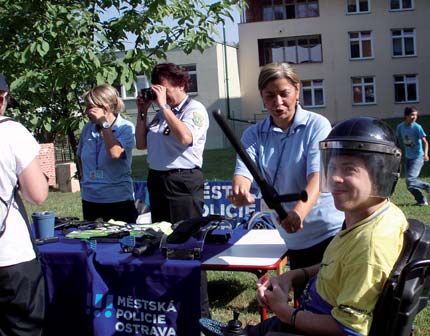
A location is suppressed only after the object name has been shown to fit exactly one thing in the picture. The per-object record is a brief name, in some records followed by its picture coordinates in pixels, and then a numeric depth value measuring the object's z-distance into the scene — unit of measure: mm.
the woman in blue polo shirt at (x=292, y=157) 2676
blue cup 3633
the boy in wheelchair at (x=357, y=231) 1763
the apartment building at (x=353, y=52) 31609
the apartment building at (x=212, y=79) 27953
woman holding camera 3826
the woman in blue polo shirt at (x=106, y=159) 4098
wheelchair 1739
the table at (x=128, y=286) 2949
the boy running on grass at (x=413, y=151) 8125
